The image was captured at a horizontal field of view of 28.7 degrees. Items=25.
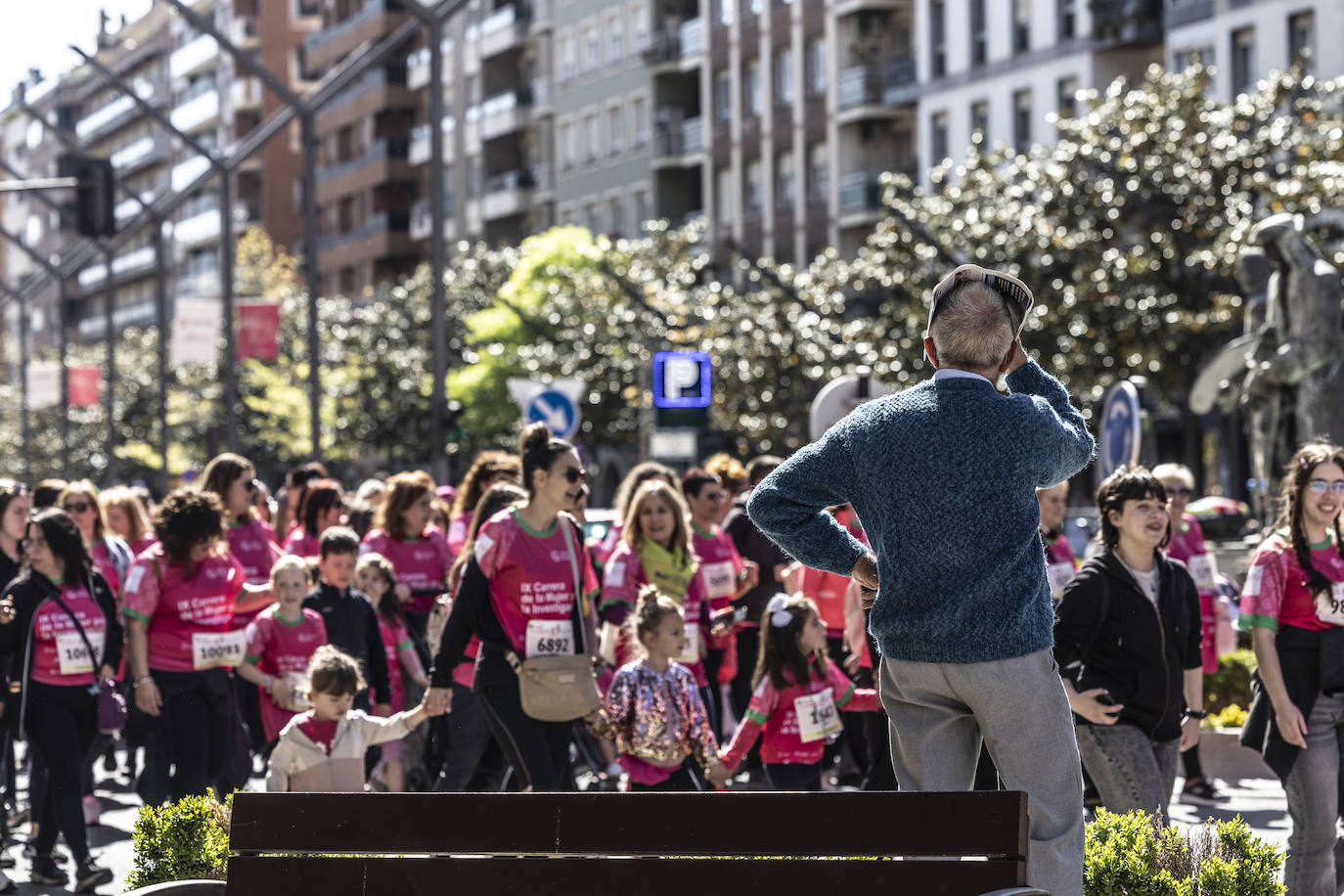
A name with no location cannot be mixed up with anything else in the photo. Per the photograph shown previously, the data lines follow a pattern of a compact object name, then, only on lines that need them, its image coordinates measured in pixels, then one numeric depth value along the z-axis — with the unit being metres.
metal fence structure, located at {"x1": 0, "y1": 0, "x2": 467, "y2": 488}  25.78
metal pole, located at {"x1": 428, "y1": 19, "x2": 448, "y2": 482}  25.62
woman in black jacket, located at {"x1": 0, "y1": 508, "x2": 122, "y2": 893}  11.46
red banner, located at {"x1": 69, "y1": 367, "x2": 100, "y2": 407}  61.66
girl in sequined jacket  11.02
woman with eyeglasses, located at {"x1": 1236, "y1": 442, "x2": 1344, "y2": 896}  8.61
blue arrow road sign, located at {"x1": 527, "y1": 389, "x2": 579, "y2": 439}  26.25
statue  18.70
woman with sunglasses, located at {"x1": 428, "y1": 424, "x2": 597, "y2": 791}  10.25
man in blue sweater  5.49
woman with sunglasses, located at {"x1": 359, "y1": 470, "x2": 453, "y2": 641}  14.41
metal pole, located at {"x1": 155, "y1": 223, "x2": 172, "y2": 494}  47.00
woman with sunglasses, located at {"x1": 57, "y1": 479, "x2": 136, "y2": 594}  15.36
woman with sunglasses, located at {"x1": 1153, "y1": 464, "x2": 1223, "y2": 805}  13.82
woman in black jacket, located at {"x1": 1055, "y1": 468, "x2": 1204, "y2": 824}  8.62
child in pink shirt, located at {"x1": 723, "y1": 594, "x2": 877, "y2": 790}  11.89
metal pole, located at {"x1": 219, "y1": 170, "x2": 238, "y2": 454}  36.66
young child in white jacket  10.15
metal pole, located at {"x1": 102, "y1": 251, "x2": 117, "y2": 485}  56.72
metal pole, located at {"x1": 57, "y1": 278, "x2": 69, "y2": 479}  58.66
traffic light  31.67
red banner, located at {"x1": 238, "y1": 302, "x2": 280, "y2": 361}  40.84
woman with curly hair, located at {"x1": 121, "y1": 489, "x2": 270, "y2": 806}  11.92
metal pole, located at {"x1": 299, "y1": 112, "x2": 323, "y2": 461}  30.28
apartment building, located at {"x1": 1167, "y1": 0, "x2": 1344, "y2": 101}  46.97
